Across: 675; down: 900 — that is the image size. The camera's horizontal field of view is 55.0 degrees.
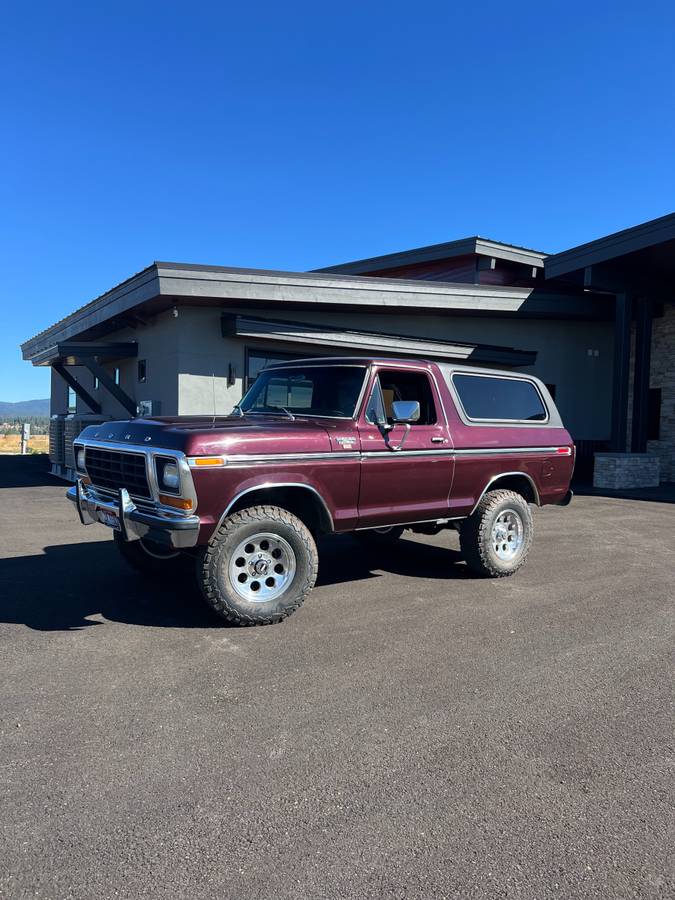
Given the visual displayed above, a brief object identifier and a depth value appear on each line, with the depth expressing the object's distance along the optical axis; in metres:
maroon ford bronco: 4.70
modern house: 12.60
